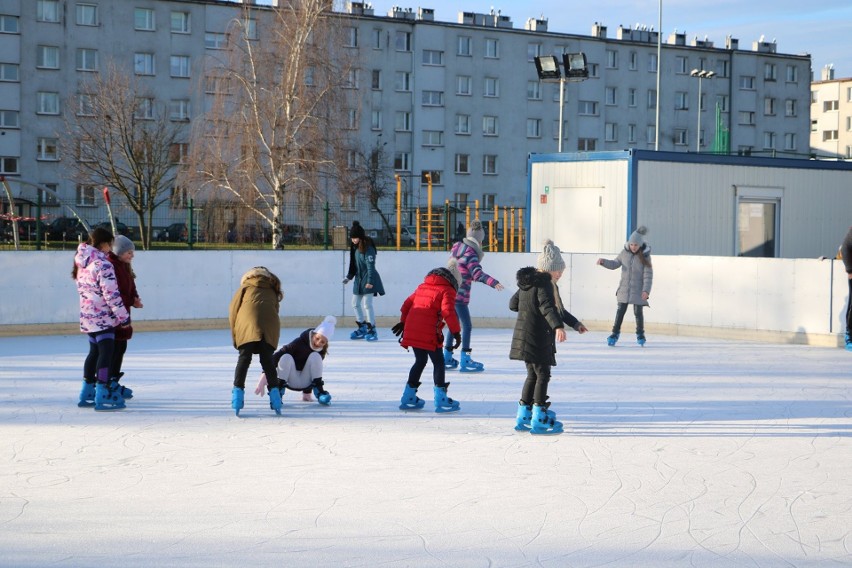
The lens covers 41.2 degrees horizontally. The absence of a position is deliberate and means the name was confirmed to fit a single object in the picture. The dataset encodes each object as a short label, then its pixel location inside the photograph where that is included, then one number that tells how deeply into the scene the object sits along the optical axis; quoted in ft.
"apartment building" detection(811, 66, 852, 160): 332.39
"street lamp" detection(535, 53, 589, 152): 76.33
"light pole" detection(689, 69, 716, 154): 175.38
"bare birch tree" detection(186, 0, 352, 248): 106.52
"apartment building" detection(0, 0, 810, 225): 175.94
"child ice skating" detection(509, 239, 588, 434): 27.55
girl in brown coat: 29.94
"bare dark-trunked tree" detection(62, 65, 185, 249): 139.23
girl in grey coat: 50.51
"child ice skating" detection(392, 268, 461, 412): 31.27
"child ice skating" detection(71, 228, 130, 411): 31.19
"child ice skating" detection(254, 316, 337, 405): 32.42
